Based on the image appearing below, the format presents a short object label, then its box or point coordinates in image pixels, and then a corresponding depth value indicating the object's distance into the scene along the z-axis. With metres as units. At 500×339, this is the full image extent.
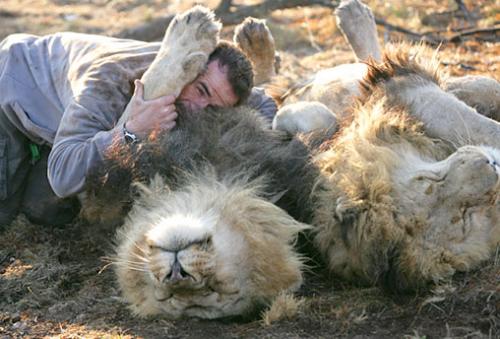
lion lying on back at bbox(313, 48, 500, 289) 6.54
